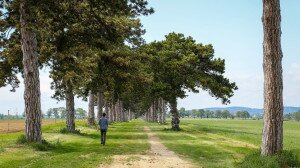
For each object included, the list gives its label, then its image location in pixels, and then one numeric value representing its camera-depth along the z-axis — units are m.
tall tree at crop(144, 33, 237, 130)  54.28
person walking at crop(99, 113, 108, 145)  30.35
